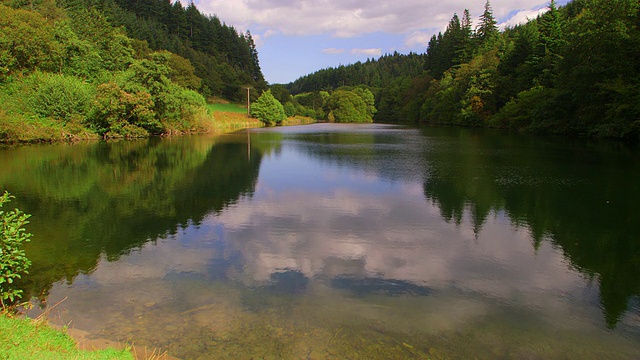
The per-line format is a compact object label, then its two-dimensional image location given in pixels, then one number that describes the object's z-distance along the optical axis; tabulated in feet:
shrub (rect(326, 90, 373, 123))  395.75
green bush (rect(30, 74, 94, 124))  109.70
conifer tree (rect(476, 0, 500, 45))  260.83
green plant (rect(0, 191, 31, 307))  17.07
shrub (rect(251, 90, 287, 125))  256.73
